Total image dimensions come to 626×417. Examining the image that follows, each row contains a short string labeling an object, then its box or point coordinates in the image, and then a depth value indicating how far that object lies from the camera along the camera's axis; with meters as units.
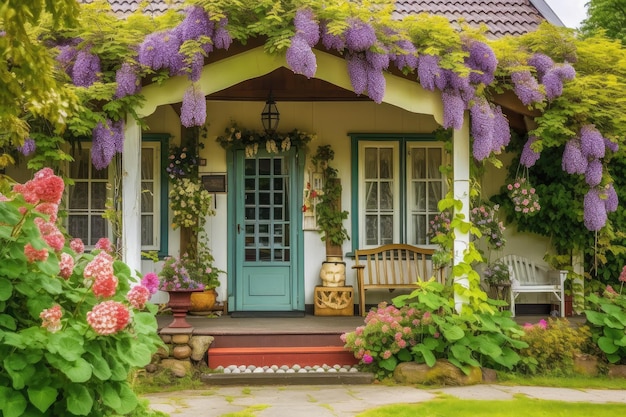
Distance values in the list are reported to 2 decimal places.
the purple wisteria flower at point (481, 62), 7.14
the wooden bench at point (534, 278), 8.82
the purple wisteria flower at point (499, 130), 7.39
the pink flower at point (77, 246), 4.15
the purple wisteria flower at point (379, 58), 6.93
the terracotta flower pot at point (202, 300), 8.89
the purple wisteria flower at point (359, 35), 6.82
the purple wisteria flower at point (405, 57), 6.99
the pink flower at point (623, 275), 7.59
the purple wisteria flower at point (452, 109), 7.14
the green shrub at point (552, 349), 7.23
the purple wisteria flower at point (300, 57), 6.63
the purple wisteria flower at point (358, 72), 7.06
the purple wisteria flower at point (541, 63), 7.50
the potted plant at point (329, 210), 9.24
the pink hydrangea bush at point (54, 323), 3.18
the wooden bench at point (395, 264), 9.26
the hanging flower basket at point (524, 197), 8.59
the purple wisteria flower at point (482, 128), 7.23
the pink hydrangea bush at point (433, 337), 6.99
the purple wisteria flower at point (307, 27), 6.67
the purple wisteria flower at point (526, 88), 7.27
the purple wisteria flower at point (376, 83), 7.04
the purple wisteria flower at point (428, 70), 7.02
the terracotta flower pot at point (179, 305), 7.36
